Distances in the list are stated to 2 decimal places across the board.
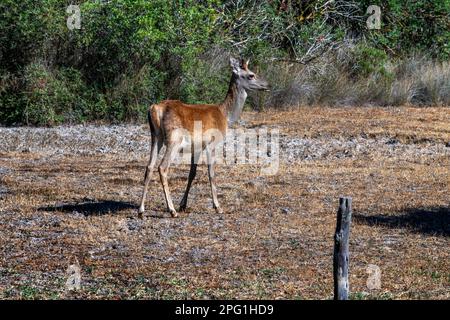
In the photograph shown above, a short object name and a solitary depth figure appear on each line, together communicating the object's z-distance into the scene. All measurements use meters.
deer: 25.70
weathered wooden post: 16.30
